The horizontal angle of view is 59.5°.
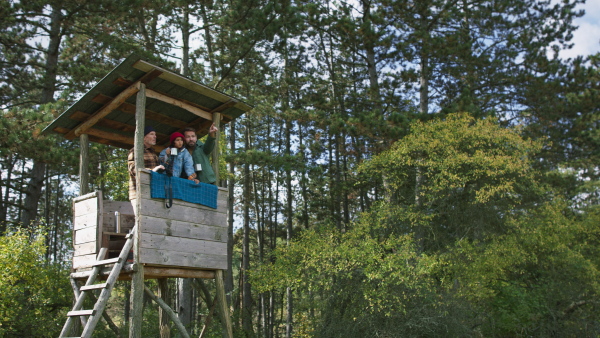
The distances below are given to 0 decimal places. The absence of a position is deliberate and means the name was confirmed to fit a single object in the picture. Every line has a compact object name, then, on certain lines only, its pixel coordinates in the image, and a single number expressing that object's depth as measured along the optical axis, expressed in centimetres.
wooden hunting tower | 617
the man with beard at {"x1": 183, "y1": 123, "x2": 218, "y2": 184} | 721
